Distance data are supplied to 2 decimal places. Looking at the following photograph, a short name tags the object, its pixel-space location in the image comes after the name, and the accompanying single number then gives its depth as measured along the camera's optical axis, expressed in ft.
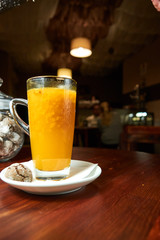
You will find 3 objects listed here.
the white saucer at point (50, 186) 1.09
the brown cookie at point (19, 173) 1.29
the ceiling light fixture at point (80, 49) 11.87
